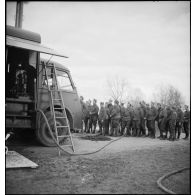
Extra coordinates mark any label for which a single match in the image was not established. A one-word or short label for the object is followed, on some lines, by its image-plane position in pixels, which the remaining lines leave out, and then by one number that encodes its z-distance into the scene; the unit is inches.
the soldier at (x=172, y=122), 375.9
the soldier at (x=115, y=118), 433.4
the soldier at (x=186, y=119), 434.1
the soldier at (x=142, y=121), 432.5
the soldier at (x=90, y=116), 476.6
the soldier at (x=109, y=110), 447.3
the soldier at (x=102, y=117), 447.5
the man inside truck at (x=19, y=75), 242.5
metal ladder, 242.0
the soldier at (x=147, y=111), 430.5
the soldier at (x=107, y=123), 450.0
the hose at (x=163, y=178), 120.0
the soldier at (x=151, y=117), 423.2
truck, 224.2
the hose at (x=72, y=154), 217.4
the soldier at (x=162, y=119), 401.4
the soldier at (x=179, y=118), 421.8
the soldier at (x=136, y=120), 429.7
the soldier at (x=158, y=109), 428.5
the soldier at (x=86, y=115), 481.4
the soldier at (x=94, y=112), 472.4
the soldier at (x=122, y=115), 454.3
